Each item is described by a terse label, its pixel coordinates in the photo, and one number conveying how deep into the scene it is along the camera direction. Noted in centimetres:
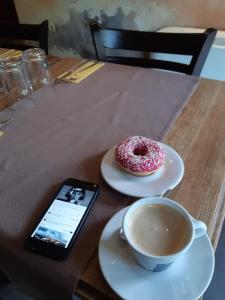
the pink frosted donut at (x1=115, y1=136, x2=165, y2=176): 48
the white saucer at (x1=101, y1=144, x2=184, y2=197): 47
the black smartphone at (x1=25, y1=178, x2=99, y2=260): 40
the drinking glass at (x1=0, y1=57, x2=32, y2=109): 80
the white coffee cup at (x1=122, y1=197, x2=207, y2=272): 34
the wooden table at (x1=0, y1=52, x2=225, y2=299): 38
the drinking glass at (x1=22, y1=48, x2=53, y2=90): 86
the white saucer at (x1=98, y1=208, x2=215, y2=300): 34
